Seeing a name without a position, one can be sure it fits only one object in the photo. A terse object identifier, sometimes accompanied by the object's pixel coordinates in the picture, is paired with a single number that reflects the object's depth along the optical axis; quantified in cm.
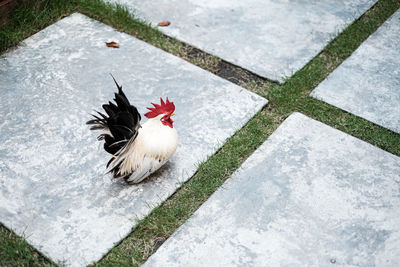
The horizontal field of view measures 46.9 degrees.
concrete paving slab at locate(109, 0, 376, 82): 365
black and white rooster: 246
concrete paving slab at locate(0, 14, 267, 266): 248
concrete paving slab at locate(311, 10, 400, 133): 322
